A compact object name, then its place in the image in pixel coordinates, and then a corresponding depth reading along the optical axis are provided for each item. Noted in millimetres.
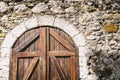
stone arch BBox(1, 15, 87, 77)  4977
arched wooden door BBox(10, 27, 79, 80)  4930
